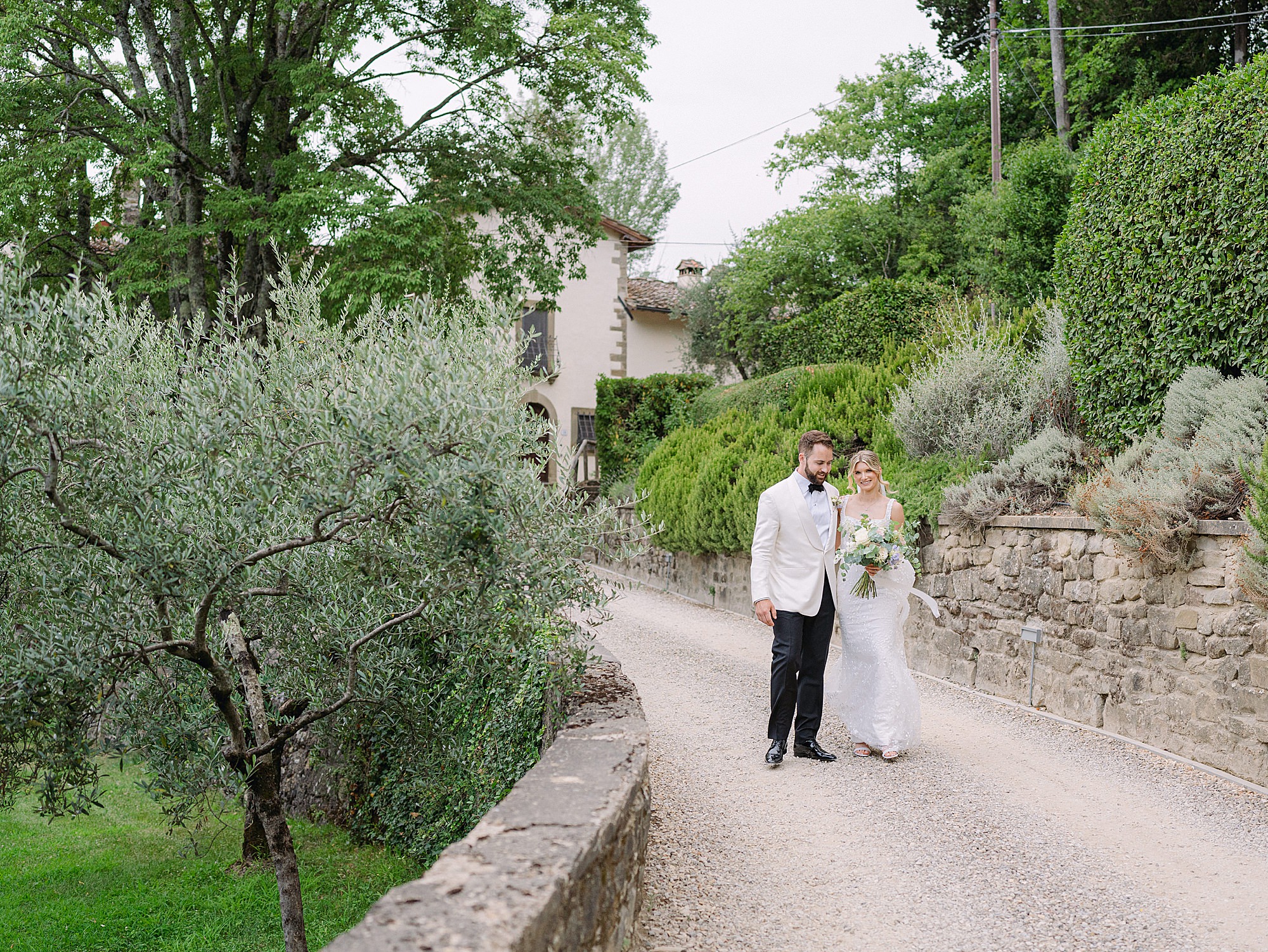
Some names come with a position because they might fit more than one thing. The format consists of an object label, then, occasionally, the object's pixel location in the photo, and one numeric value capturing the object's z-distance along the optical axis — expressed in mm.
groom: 5871
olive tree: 3775
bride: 6086
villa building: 26578
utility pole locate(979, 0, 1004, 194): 20609
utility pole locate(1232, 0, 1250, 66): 19359
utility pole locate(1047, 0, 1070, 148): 20734
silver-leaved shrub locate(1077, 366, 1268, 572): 6227
